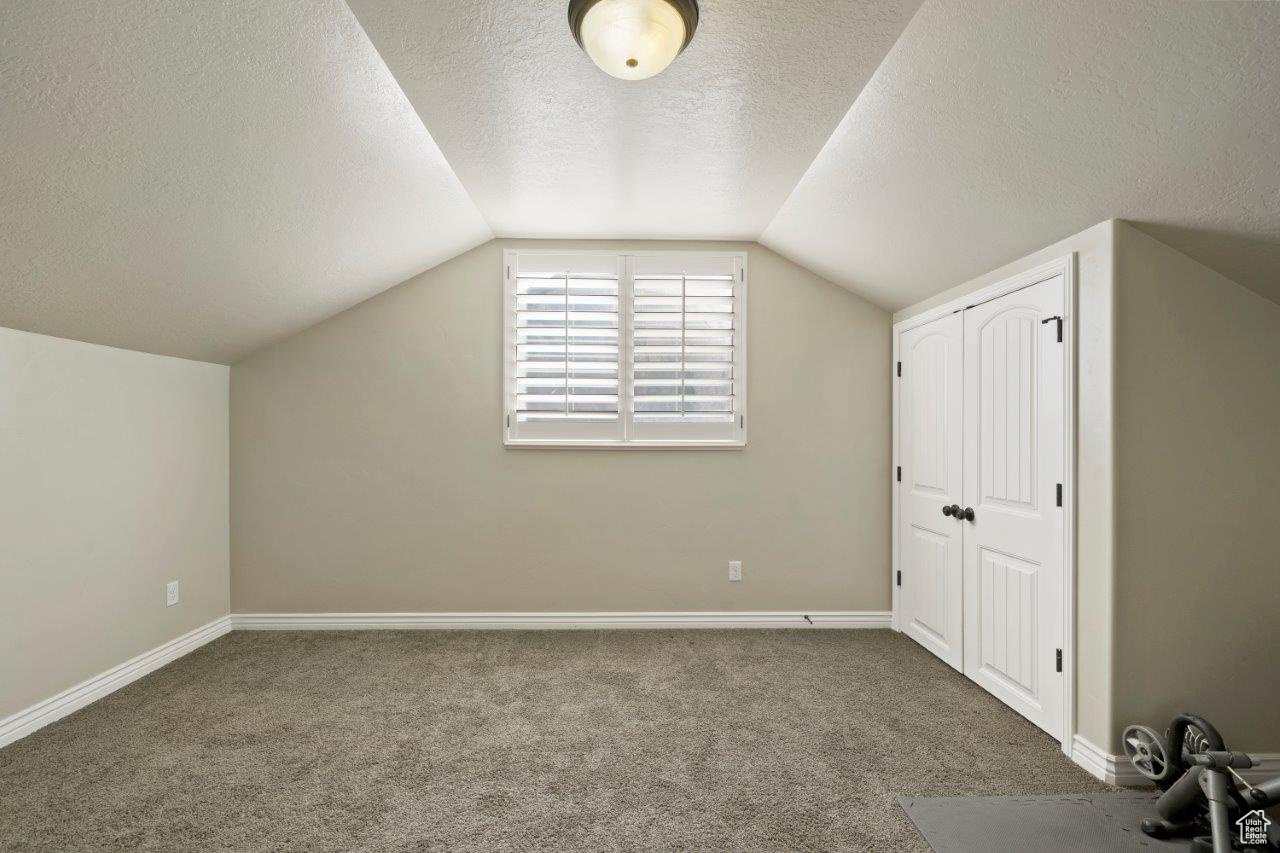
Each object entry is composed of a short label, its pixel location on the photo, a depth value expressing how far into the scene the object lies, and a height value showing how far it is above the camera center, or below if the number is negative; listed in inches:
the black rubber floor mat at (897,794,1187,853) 73.5 -51.1
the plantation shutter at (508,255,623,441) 151.2 +18.7
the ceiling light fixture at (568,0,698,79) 62.8 +42.5
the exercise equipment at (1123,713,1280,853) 64.7 -43.0
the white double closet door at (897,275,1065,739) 98.0 -13.2
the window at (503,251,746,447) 151.3 +18.8
